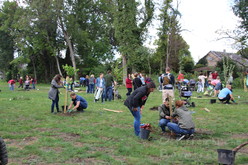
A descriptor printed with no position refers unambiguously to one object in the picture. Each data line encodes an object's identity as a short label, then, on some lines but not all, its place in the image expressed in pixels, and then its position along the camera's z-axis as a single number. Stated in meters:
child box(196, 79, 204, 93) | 21.03
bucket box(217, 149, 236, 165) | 4.52
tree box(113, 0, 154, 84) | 33.88
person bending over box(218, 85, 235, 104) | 13.42
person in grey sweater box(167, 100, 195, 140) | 6.50
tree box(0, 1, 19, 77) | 39.16
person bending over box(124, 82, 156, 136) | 6.27
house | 53.85
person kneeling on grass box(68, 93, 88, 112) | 10.38
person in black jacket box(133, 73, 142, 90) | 13.93
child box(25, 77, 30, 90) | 25.22
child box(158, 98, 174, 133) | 7.15
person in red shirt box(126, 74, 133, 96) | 16.06
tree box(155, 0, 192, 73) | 36.94
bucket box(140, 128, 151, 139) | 6.45
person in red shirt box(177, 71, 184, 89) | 19.28
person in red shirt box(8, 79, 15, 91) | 24.62
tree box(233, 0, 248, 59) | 20.19
